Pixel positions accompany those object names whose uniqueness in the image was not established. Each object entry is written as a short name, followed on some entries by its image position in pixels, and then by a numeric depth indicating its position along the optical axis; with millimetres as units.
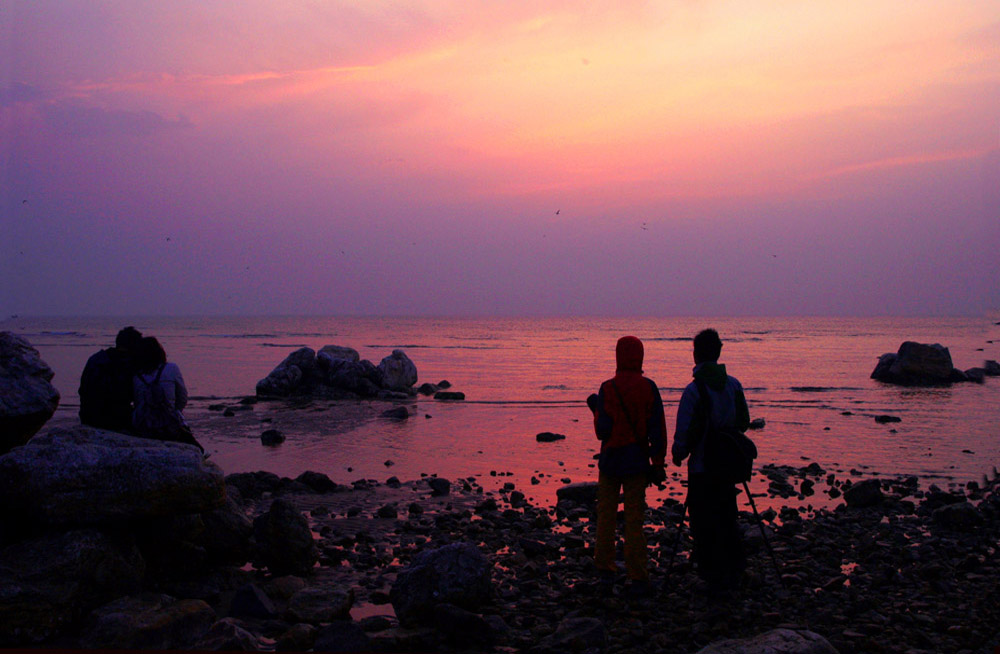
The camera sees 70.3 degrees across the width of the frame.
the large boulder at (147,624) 5324
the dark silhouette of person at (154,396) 7879
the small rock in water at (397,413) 19953
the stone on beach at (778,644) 4664
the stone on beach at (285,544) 7141
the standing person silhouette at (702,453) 6598
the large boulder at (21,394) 7793
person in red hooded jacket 6605
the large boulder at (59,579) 5375
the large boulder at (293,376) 25234
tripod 6574
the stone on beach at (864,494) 9977
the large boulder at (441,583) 5922
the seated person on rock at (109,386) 7895
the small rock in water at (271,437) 15793
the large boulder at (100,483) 6102
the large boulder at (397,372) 26422
